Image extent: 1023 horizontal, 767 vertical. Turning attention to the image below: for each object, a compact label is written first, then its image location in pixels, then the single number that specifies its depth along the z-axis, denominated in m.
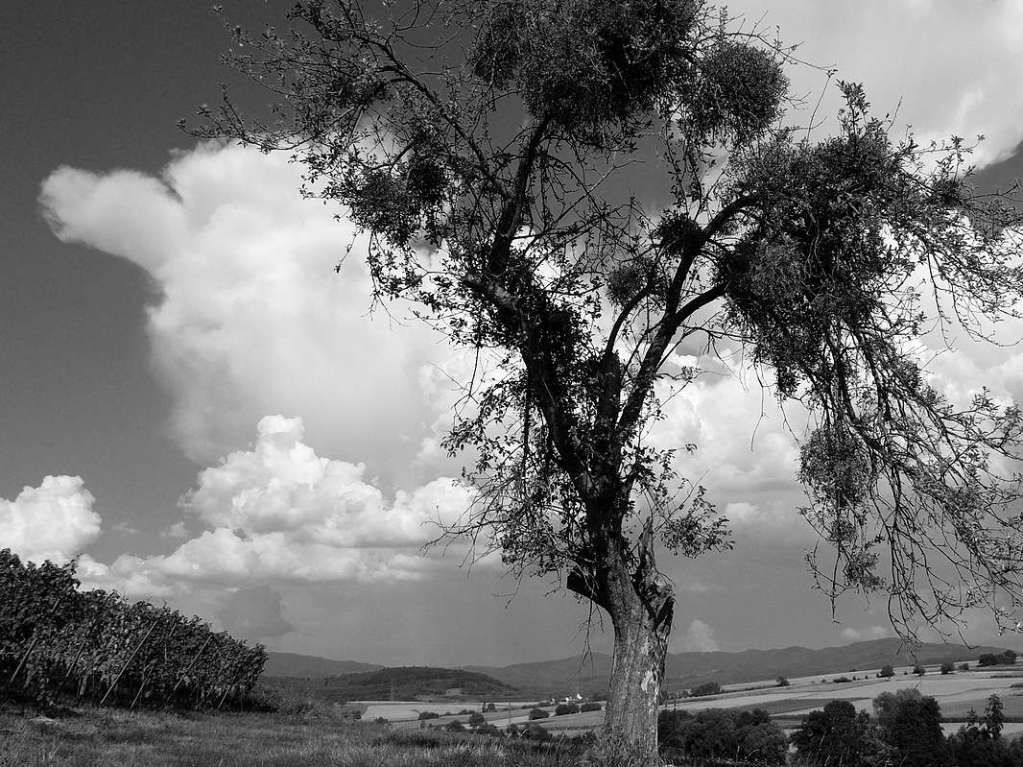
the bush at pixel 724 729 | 84.95
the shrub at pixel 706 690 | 167.11
